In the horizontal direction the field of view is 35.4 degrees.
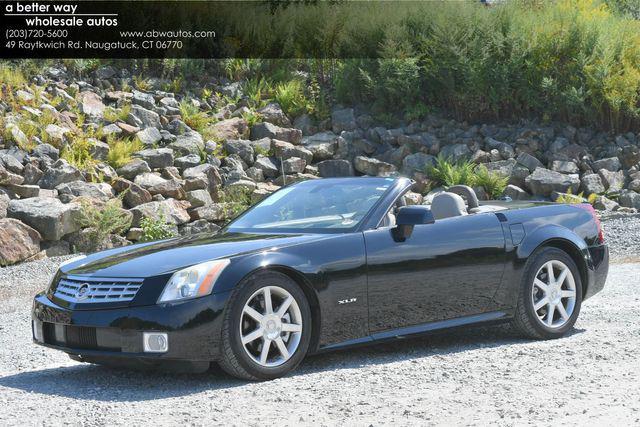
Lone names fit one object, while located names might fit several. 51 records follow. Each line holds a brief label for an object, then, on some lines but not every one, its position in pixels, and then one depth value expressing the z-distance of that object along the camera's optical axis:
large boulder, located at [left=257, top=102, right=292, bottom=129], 19.09
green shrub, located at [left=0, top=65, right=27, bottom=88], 17.45
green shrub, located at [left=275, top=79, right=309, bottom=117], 19.62
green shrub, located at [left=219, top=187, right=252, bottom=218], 15.96
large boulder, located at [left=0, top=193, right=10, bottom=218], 13.98
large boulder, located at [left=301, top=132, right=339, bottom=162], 18.52
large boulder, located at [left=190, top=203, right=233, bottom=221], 15.68
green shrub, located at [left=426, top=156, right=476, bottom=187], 17.77
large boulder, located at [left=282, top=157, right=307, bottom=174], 17.75
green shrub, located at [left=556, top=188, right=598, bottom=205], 17.47
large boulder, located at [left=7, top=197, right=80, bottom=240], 13.91
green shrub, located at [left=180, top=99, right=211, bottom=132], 18.20
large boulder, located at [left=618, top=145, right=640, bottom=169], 19.05
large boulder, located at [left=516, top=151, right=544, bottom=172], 18.70
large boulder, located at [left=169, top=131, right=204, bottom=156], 17.16
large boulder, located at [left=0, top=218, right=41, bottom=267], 13.34
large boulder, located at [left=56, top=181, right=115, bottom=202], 14.94
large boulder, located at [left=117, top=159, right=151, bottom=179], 16.00
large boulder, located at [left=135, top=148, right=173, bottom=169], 16.48
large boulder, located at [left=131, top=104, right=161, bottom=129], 17.77
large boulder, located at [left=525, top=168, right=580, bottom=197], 18.06
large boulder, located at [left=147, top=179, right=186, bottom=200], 15.77
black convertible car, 6.16
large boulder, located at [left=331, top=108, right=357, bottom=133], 19.34
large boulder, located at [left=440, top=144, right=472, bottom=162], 18.59
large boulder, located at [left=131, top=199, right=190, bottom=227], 14.94
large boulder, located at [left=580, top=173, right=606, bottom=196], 18.23
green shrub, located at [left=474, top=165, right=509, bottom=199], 17.70
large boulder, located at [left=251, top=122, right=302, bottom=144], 18.53
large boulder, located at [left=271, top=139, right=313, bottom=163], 18.00
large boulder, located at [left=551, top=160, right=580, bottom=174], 18.67
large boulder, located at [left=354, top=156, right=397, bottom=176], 18.33
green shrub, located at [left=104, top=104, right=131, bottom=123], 17.48
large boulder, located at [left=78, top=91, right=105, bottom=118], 17.52
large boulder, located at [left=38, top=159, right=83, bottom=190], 15.16
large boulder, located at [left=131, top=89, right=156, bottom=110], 18.42
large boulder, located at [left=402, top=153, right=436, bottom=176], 18.39
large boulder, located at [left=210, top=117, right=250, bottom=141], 18.08
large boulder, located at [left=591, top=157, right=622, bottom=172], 18.88
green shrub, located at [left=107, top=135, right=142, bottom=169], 16.20
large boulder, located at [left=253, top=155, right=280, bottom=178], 17.50
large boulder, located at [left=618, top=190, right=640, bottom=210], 17.97
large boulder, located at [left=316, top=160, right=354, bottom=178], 18.19
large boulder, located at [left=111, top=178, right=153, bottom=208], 15.41
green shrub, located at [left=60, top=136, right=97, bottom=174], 15.77
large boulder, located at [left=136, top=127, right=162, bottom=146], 17.16
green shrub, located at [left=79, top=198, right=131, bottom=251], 14.20
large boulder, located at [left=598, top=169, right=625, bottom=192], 18.48
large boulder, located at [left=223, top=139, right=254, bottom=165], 17.64
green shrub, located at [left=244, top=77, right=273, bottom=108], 19.53
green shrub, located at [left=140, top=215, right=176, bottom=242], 14.55
